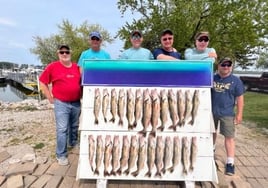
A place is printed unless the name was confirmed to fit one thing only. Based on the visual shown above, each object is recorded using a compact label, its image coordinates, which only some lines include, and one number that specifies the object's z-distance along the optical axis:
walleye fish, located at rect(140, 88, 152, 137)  2.18
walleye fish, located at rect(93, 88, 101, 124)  2.20
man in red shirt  2.81
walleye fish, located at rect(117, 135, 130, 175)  2.22
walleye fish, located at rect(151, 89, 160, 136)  2.18
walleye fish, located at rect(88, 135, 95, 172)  2.22
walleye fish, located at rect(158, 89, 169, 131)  2.18
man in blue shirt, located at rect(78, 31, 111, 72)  2.96
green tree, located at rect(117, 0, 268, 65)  8.95
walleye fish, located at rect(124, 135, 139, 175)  2.22
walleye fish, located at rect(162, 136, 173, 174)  2.22
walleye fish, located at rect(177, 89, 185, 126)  2.18
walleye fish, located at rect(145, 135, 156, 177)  2.22
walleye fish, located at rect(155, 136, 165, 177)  2.22
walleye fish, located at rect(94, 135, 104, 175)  2.22
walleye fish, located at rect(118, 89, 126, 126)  2.18
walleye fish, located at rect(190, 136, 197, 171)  2.21
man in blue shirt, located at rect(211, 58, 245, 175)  2.64
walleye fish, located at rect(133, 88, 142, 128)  2.18
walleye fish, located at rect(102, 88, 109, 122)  2.20
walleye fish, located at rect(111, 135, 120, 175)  2.22
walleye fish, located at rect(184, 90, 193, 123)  2.18
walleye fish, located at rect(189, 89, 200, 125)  2.18
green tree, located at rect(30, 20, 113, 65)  22.20
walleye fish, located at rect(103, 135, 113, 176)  2.22
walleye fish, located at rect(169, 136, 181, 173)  2.21
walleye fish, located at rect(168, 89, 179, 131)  2.18
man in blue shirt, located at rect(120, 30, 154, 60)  2.67
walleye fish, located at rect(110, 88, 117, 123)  2.19
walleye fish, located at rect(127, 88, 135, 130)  2.18
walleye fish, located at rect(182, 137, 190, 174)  2.21
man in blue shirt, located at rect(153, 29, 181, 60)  2.58
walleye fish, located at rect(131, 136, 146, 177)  2.22
